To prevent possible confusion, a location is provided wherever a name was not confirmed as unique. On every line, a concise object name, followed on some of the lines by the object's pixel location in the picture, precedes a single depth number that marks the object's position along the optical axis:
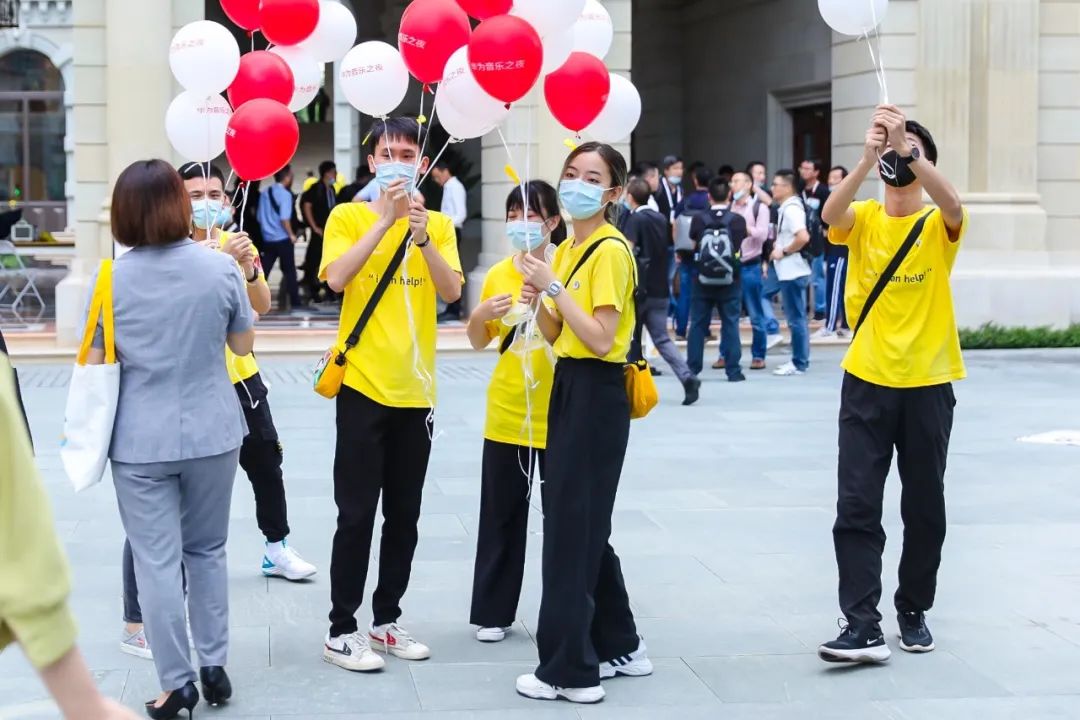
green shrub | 16.89
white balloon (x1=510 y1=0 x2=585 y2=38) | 5.42
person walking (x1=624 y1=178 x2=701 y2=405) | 12.85
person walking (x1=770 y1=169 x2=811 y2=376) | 14.41
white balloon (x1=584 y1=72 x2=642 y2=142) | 6.03
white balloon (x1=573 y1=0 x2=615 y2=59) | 6.29
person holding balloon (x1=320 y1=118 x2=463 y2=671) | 5.48
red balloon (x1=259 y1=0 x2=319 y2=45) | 6.02
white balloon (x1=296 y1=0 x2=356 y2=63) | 6.41
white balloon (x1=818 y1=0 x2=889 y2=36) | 6.12
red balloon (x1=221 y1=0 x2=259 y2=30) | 6.29
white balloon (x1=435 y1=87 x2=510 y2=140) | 5.71
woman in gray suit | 4.87
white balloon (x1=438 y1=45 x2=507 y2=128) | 5.52
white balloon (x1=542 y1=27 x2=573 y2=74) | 5.67
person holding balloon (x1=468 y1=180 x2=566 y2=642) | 5.70
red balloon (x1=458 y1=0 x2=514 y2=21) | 5.50
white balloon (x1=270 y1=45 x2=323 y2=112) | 6.46
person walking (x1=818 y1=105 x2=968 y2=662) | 5.66
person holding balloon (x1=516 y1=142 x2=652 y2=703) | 5.14
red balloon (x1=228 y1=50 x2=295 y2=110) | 6.20
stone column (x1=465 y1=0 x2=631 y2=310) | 16.73
